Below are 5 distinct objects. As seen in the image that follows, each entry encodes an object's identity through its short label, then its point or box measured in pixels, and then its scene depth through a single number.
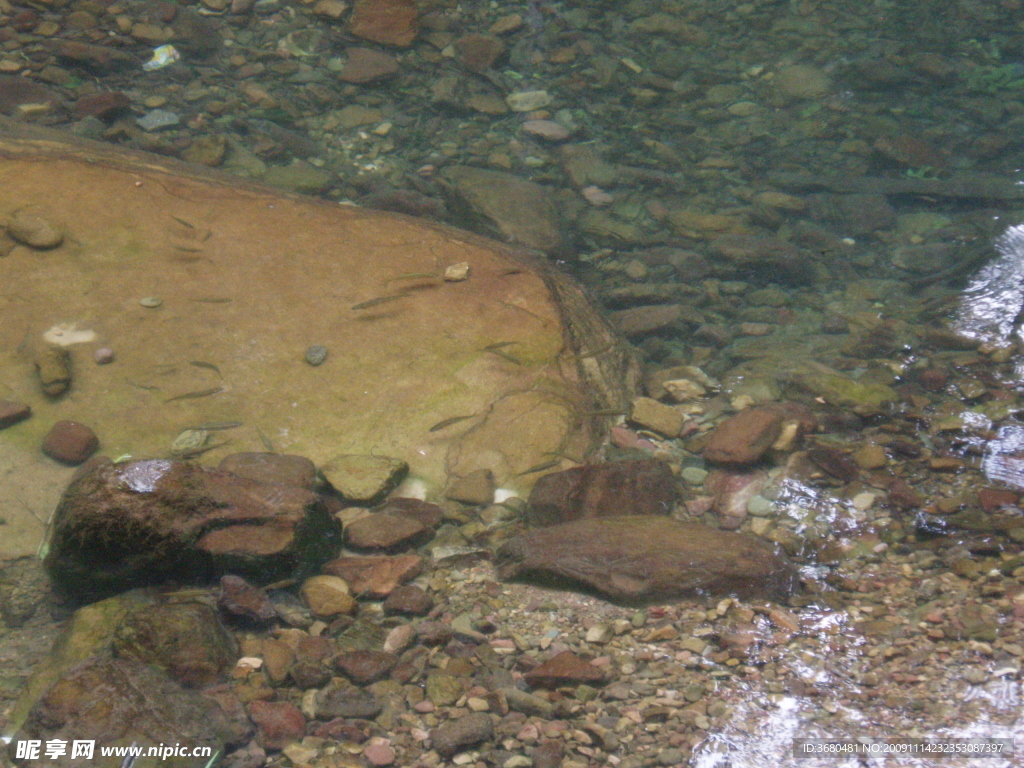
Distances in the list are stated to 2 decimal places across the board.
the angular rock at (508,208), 5.42
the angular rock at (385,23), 7.20
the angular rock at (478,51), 7.12
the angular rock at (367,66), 6.86
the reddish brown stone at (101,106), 6.06
